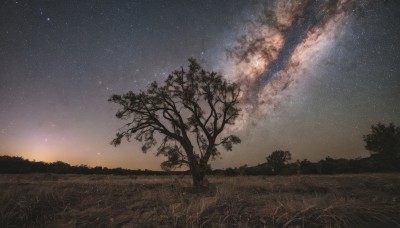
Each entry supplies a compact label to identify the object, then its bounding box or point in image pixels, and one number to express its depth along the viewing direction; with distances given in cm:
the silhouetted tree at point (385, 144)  3794
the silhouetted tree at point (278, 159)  4609
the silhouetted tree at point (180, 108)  1959
